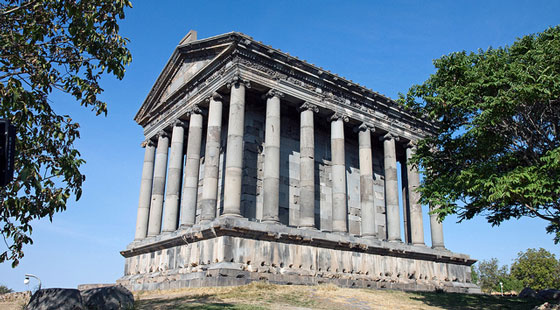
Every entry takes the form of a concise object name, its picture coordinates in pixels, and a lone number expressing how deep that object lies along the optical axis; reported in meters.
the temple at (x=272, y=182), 22.86
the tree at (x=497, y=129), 16.38
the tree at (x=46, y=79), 10.16
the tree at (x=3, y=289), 74.78
